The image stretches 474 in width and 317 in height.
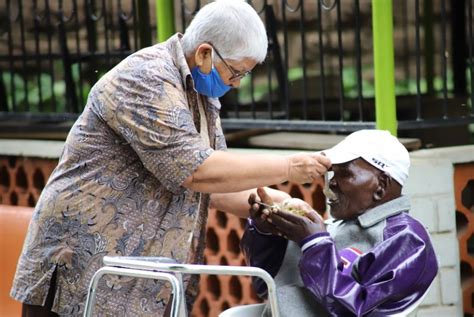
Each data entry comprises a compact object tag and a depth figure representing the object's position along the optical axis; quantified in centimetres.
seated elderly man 787
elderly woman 813
